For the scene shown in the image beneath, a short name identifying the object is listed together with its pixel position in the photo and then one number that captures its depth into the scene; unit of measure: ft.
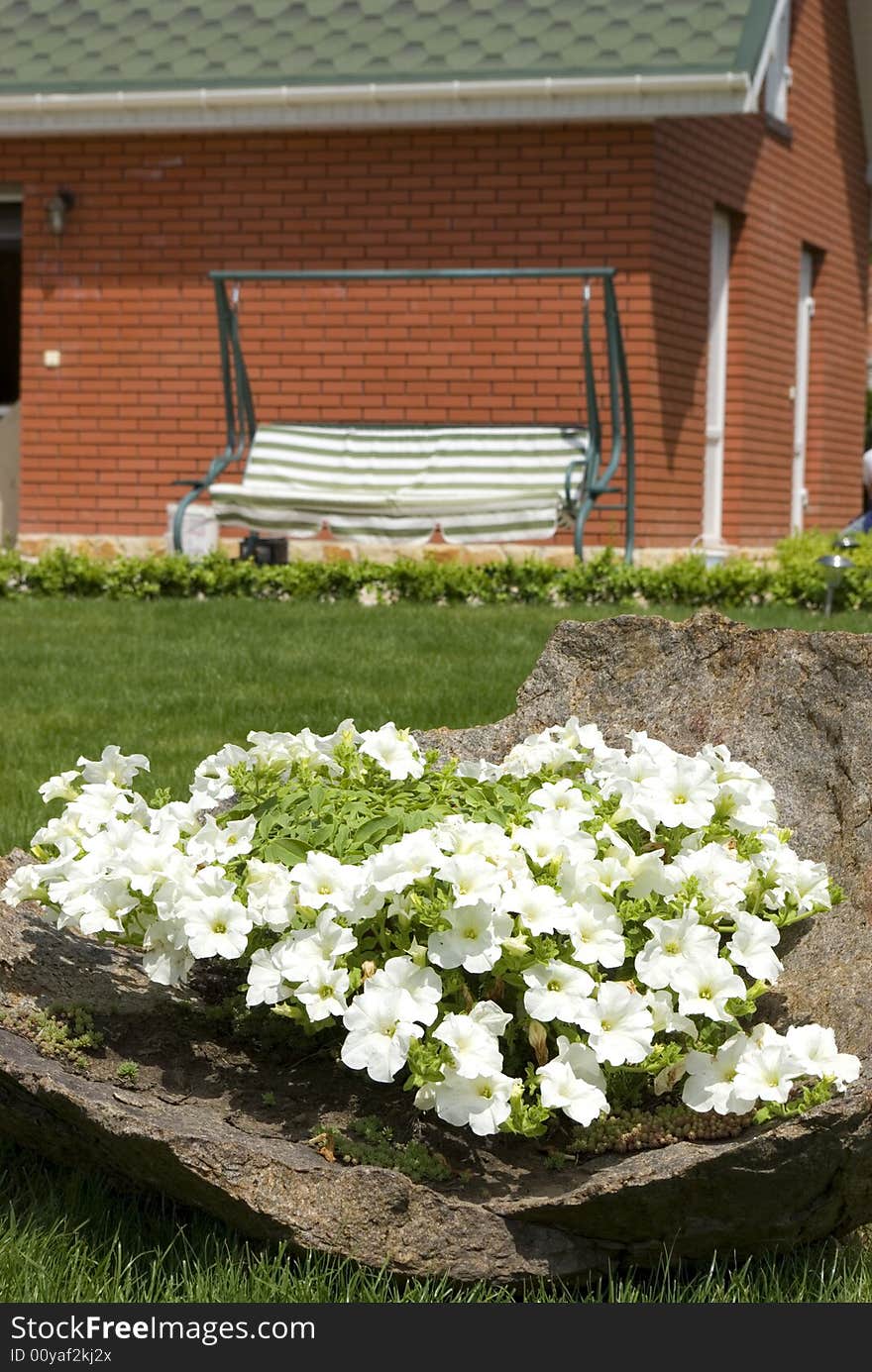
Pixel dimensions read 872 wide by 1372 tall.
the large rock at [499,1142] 7.66
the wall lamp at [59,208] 43.55
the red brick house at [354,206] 39.81
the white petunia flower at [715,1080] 7.83
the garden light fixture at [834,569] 30.17
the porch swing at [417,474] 35.22
